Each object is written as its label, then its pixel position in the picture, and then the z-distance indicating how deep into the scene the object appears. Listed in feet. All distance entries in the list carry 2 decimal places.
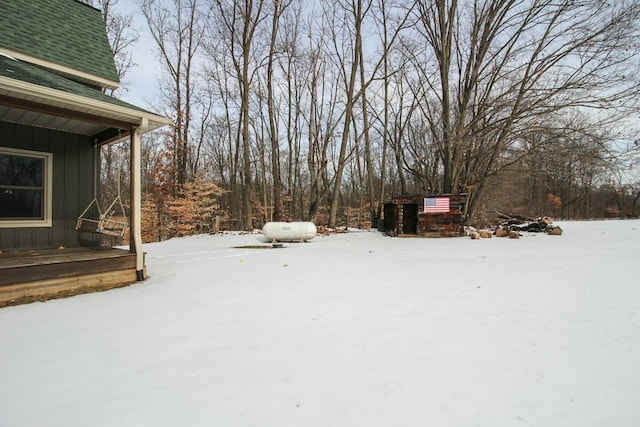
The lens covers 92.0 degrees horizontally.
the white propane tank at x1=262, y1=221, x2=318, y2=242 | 32.12
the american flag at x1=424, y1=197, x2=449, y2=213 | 33.32
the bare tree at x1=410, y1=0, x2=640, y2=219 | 30.60
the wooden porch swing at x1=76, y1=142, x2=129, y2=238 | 16.60
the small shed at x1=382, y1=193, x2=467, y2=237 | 33.37
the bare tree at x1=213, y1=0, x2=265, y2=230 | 43.50
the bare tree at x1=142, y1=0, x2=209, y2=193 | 51.90
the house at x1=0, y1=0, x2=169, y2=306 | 13.00
